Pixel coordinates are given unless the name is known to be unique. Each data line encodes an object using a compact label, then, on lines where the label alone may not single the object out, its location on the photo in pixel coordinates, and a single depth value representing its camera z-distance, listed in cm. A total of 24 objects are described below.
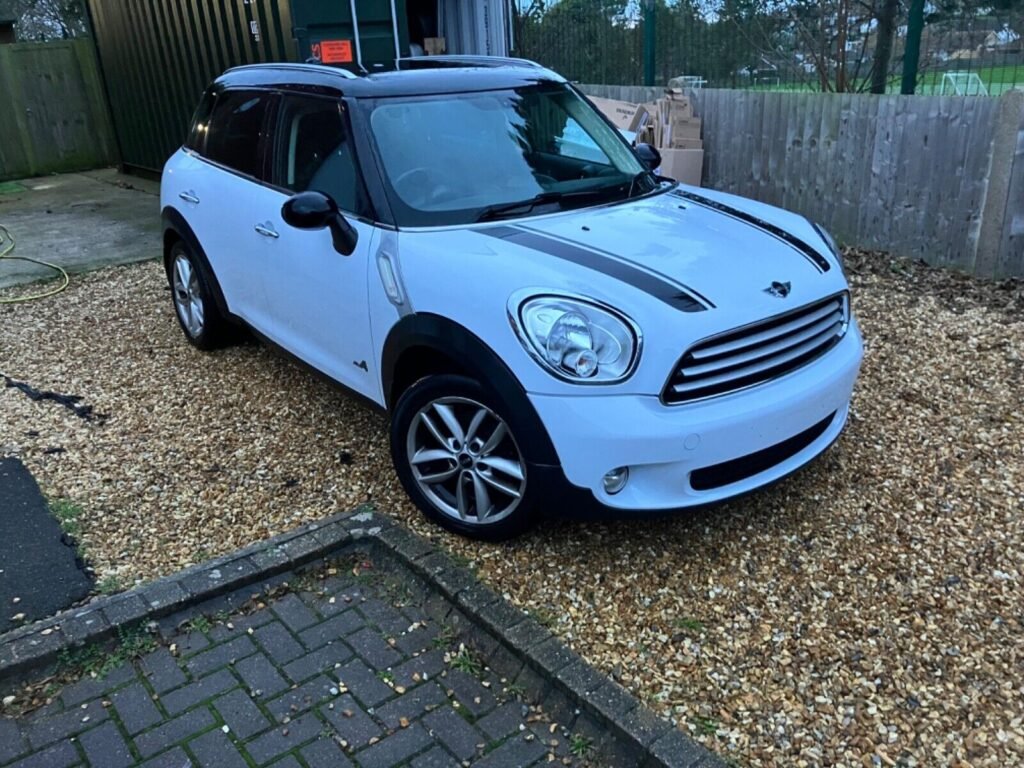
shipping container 888
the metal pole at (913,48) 690
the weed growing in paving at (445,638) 307
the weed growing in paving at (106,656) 301
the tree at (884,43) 720
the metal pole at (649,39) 880
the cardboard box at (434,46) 1070
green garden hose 736
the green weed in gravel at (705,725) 262
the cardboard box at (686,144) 822
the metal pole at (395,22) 934
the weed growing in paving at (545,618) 309
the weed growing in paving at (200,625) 319
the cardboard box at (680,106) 815
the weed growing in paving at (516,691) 286
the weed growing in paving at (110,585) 338
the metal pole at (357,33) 899
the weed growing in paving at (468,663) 295
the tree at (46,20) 2656
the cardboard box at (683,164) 816
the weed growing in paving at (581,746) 263
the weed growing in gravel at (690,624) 304
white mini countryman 299
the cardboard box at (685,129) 818
